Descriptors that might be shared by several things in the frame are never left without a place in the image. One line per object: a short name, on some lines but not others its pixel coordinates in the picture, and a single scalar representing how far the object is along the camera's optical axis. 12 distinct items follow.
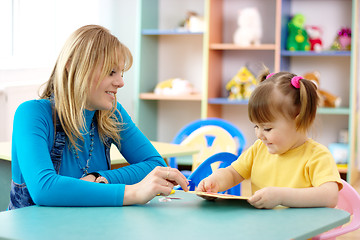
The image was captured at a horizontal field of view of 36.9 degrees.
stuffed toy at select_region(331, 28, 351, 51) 4.28
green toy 4.30
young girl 1.32
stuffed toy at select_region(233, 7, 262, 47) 4.41
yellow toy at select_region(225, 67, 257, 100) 4.40
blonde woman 1.23
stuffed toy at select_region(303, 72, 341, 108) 4.30
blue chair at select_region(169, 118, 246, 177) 2.87
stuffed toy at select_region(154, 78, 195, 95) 4.57
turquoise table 0.98
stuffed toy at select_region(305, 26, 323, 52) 4.34
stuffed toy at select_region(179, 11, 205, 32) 4.49
